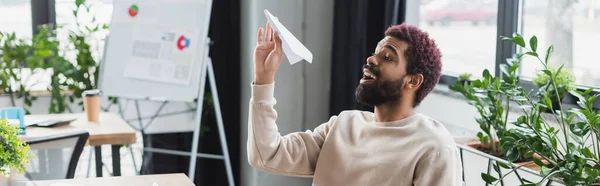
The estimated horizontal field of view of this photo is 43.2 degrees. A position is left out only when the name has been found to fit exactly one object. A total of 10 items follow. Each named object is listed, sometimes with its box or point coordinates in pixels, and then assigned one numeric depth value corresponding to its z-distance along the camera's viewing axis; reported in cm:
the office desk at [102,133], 287
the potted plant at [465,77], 300
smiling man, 176
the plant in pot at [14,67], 386
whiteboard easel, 374
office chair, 240
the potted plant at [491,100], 215
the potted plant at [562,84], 224
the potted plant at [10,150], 159
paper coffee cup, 323
